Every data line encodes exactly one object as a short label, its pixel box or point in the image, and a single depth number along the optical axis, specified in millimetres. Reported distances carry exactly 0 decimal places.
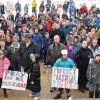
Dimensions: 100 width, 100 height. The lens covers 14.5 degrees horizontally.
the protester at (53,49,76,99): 12484
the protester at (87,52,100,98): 12206
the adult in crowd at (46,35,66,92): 13242
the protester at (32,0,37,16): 30606
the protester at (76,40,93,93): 13438
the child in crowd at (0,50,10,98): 12945
